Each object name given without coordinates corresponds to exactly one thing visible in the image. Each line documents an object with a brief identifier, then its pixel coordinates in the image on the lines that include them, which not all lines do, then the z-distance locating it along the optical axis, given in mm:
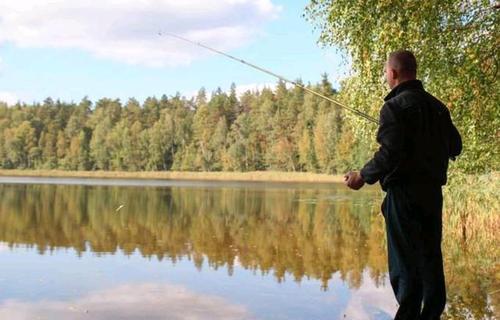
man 4238
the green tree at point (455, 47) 9594
